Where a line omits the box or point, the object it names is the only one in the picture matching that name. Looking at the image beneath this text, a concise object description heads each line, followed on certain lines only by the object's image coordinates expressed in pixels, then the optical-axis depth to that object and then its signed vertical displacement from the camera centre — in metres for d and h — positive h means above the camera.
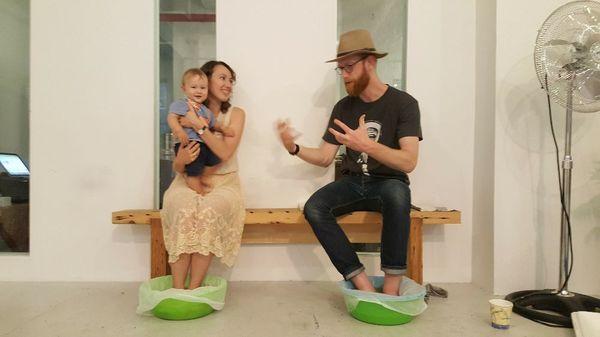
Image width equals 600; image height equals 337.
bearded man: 1.90 +0.01
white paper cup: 1.77 -0.66
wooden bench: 2.22 -0.34
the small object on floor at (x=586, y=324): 1.56 -0.63
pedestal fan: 1.87 +0.41
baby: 2.14 +0.20
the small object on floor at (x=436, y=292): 2.25 -0.73
